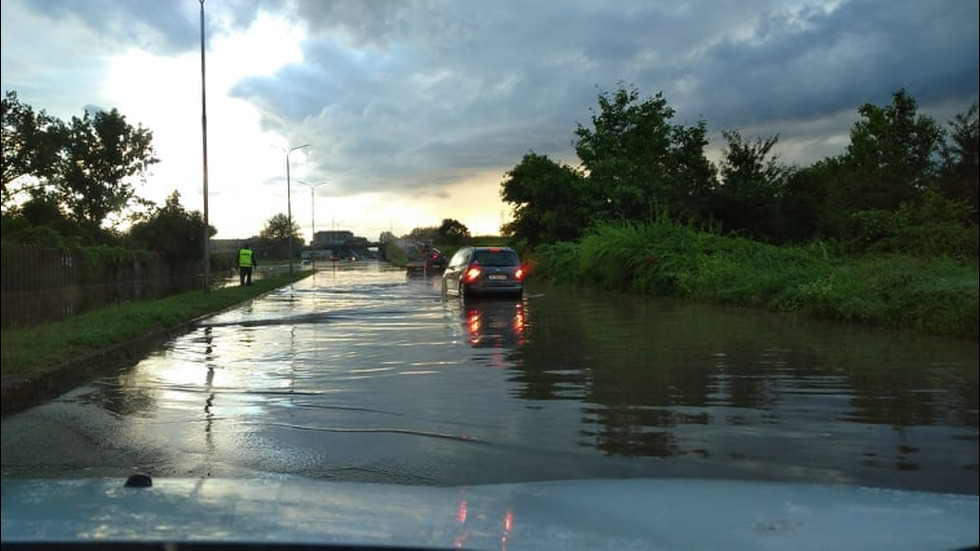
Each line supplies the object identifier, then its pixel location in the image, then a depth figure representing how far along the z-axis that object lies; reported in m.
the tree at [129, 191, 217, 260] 22.33
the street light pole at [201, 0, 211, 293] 23.19
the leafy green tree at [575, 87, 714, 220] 35.31
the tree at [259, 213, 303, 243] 131.25
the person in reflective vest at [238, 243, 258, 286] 30.38
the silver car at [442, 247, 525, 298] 20.06
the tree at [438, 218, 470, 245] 93.50
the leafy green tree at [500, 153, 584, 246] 35.00
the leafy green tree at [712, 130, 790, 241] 35.59
